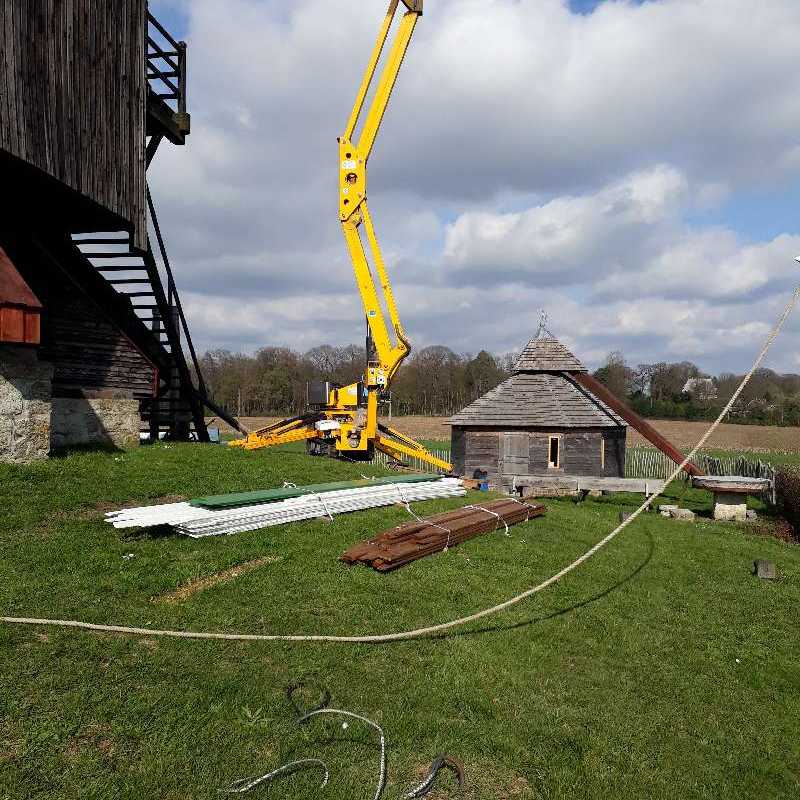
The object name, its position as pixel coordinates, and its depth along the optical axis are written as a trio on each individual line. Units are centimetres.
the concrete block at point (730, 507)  1681
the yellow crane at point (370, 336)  2012
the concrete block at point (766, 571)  1009
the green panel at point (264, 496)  943
